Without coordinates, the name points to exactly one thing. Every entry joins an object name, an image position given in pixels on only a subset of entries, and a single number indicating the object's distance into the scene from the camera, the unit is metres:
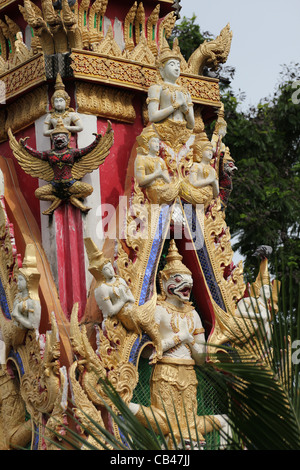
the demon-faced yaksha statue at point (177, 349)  10.57
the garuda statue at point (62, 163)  10.73
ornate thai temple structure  10.29
